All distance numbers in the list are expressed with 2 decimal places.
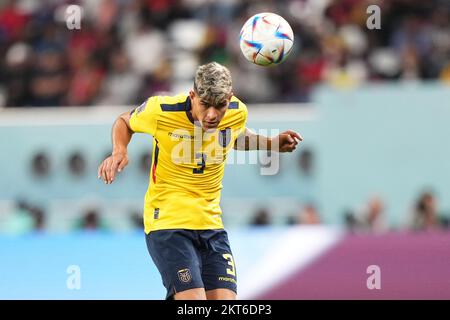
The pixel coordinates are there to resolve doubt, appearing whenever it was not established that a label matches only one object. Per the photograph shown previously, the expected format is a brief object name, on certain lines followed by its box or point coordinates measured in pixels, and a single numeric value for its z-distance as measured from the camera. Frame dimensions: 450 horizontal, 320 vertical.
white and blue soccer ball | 8.85
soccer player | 8.01
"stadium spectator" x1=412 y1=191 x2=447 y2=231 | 13.76
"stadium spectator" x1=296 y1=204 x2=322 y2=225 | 14.42
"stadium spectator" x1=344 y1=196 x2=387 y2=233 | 14.27
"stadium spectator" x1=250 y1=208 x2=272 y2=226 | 14.67
